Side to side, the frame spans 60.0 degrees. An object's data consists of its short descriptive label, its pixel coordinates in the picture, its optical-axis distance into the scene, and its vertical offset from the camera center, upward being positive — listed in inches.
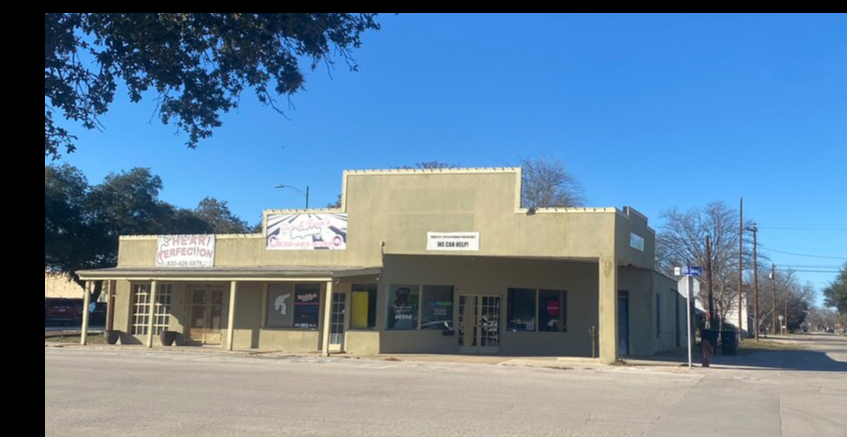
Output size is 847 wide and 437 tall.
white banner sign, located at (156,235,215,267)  1086.4 +76.6
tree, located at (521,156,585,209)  1866.4 +318.7
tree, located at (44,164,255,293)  1635.1 +201.6
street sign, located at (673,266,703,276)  856.3 +56.6
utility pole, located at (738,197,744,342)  1907.2 +195.7
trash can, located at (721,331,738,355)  1197.1 -38.6
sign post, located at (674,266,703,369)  853.8 +46.5
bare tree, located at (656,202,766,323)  2162.9 +214.1
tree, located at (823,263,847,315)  3209.2 +141.7
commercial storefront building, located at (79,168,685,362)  914.7 +43.1
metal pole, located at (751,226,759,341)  2083.2 +140.3
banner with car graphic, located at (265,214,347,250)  1002.7 +103.2
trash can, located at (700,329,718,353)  1139.5 -25.7
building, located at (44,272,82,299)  2532.0 +33.1
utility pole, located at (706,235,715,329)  1415.7 +76.9
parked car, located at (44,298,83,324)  1769.2 -30.1
